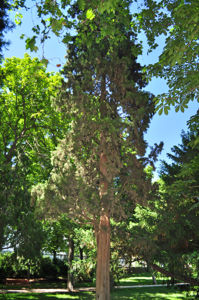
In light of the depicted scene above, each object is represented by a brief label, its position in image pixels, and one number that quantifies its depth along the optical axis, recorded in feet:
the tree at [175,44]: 18.60
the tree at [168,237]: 37.27
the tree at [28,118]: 48.52
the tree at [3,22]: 21.85
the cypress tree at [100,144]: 31.78
